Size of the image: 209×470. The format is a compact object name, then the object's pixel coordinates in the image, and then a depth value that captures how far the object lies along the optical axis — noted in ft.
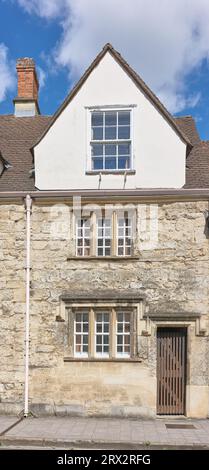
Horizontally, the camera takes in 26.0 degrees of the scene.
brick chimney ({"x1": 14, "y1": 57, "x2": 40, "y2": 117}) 55.01
